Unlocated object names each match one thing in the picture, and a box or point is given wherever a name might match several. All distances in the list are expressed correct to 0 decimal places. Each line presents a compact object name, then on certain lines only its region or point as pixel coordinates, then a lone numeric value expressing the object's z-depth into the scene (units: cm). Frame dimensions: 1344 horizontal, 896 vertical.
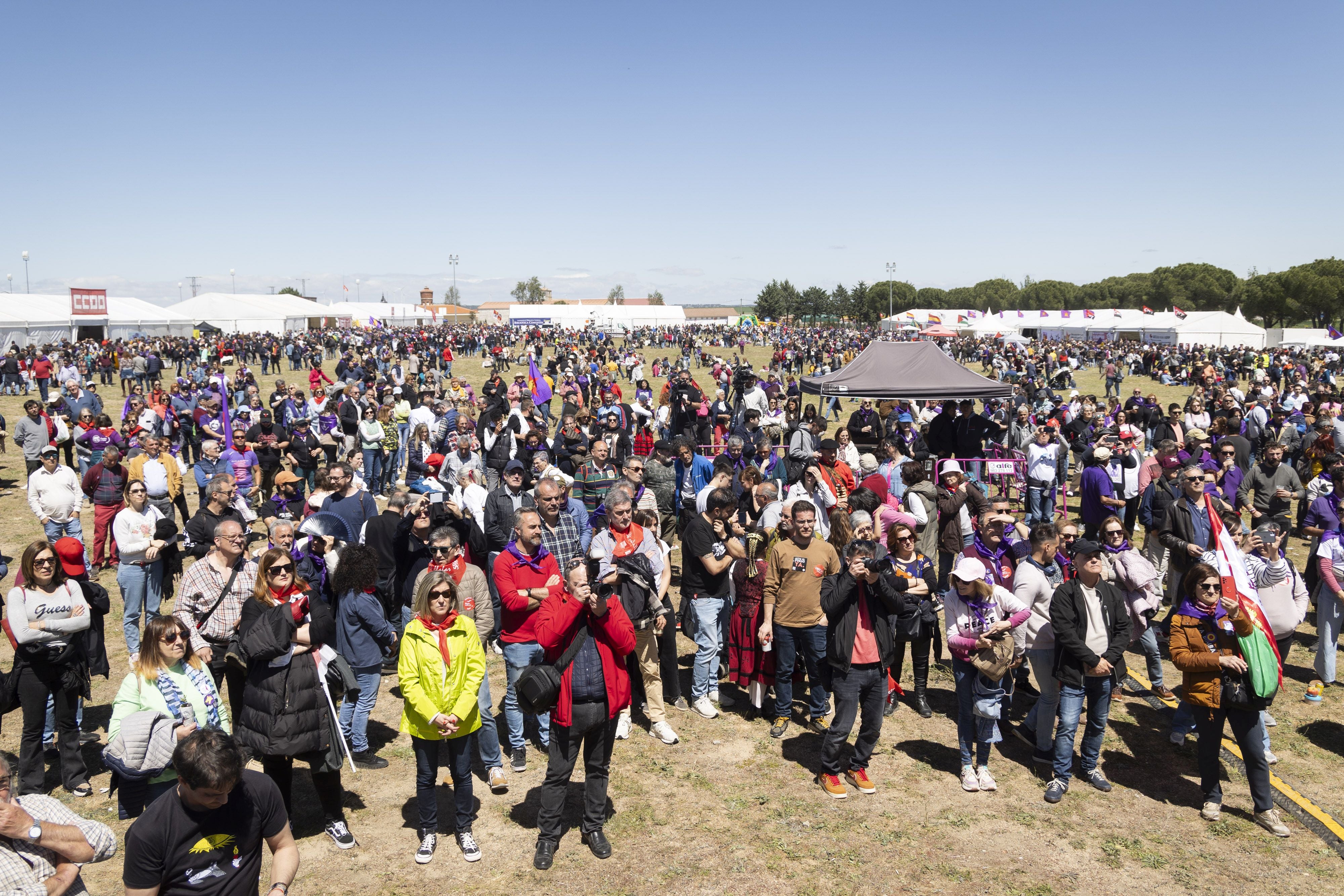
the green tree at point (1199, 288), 9844
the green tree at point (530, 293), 19088
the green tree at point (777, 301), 12000
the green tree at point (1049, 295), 12238
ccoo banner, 4903
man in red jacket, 453
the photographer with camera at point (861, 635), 522
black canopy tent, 1269
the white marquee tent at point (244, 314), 6456
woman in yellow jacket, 457
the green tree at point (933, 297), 12731
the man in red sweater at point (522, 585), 555
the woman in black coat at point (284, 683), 449
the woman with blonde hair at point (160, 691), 399
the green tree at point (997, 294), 13062
